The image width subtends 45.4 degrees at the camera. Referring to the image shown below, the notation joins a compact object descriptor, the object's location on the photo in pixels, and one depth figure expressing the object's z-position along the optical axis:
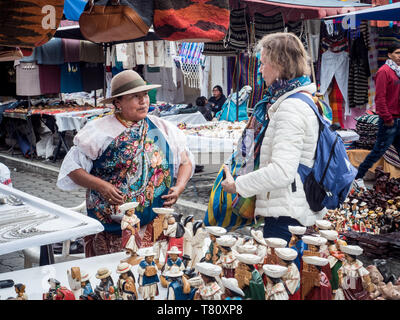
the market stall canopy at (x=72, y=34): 7.62
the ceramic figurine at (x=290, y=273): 1.46
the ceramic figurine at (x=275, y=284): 1.38
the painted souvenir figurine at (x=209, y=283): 1.36
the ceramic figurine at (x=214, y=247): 1.70
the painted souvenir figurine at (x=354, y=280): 1.49
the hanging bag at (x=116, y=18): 2.59
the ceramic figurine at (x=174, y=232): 1.99
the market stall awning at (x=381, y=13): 5.17
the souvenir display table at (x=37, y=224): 2.16
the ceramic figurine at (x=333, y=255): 1.55
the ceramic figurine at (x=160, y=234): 2.02
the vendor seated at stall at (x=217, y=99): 9.74
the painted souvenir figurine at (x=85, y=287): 1.53
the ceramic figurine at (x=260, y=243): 1.66
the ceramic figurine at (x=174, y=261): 1.64
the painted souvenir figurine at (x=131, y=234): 2.00
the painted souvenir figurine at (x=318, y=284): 1.47
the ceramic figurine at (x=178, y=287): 1.50
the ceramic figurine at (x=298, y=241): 1.70
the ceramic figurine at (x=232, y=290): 1.35
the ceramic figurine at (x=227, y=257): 1.53
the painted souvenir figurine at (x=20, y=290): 1.51
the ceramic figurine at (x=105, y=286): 1.54
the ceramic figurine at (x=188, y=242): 1.97
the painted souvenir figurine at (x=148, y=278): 1.65
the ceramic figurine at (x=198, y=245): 1.94
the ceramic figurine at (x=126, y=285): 1.56
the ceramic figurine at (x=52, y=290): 1.51
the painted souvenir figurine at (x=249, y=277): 1.41
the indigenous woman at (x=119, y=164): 2.69
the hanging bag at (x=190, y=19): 2.69
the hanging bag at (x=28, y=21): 2.13
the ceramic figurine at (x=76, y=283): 1.59
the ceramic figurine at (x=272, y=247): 1.61
